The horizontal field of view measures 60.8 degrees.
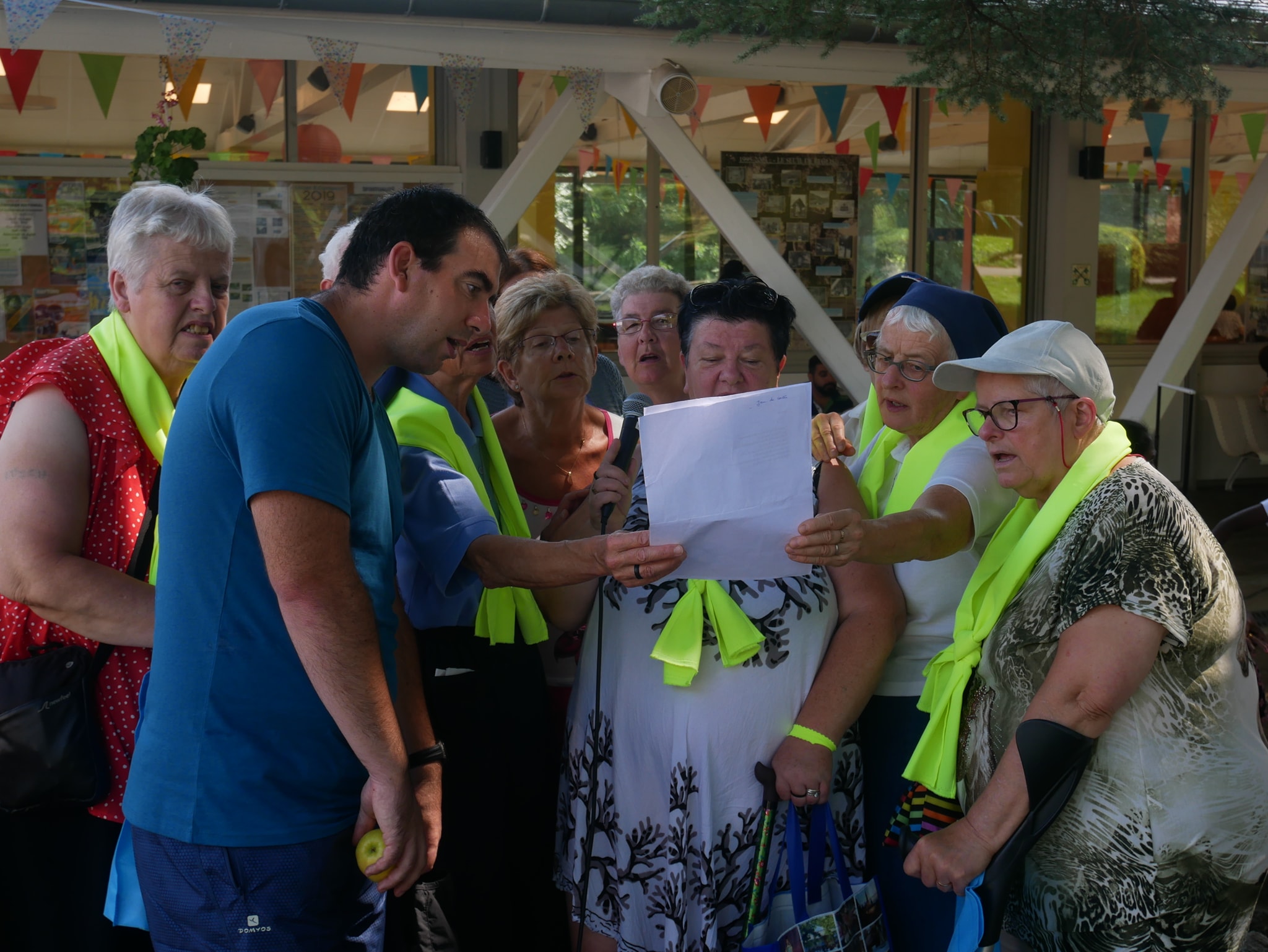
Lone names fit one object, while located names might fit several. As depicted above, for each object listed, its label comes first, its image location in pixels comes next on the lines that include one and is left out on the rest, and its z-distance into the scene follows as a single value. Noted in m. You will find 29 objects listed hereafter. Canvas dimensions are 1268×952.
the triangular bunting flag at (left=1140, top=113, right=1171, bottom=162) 8.08
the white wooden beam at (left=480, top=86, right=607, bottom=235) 5.70
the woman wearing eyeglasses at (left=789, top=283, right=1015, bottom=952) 2.35
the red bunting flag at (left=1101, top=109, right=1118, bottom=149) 8.90
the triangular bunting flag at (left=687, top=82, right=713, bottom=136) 8.01
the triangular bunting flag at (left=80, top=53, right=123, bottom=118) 6.31
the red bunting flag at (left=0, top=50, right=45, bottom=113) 6.48
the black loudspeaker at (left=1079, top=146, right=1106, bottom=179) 8.90
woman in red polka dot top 2.09
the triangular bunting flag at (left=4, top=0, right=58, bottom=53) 4.22
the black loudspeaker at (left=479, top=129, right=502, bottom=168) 7.48
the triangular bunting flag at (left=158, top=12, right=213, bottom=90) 4.65
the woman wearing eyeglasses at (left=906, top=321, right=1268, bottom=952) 1.97
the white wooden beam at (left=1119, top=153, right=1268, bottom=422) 6.87
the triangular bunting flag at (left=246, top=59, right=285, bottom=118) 7.28
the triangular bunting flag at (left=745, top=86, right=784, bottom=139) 8.18
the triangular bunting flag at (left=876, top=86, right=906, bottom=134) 8.18
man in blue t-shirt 1.68
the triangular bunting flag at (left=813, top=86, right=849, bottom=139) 7.76
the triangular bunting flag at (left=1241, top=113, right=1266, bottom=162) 8.56
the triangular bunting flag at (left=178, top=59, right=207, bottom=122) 6.93
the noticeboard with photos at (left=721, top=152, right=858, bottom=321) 8.46
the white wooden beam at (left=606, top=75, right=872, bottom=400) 5.68
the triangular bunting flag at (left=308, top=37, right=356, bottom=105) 4.88
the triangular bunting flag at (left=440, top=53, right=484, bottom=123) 5.19
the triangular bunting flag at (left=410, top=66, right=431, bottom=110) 7.46
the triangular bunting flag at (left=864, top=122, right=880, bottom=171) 8.64
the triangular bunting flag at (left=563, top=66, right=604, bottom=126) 5.53
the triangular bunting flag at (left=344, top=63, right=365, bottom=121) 7.14
